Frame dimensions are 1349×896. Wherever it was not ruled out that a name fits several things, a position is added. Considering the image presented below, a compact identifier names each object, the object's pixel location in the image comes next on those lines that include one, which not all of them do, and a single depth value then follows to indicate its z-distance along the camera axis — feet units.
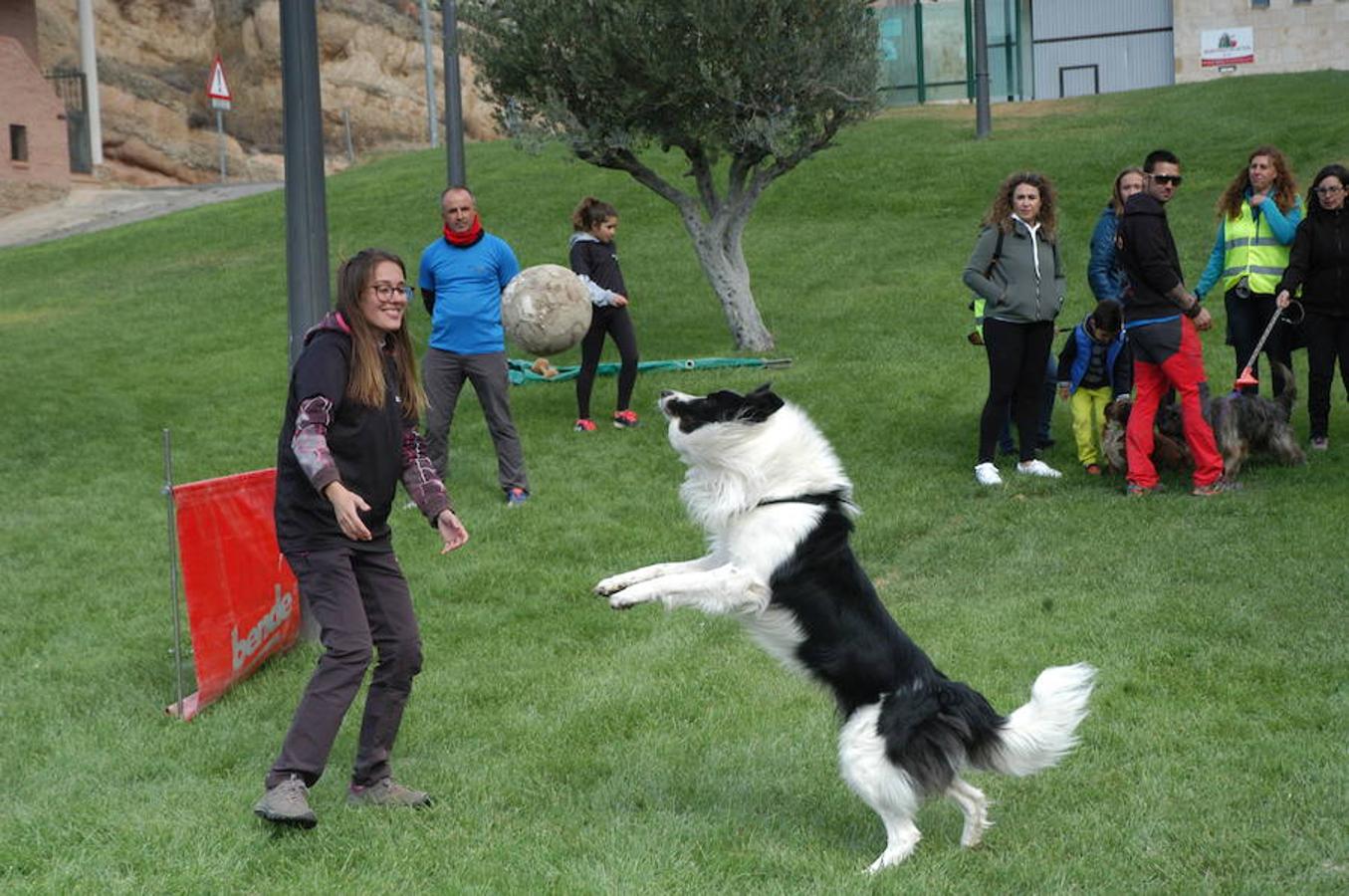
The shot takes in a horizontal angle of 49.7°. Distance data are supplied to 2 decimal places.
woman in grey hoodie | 35.63
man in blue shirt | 35.94
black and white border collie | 16.33
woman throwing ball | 16.76
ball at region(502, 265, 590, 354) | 42.68
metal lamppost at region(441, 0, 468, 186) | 50.70
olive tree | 48.88
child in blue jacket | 36.60
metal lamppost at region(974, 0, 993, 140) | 91.40
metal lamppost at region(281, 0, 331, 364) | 25.91
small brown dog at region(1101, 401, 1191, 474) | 36.11
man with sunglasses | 32.65
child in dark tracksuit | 43.86
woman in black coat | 35.17
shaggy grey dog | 34.94
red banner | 22.63
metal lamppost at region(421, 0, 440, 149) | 140.56
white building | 147.43
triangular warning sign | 120.88
